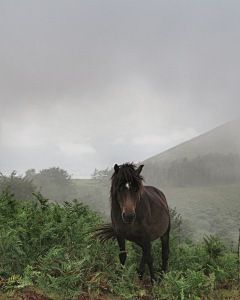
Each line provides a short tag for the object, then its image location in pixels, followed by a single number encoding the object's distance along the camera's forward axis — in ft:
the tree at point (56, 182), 297.94
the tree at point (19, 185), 139.56
